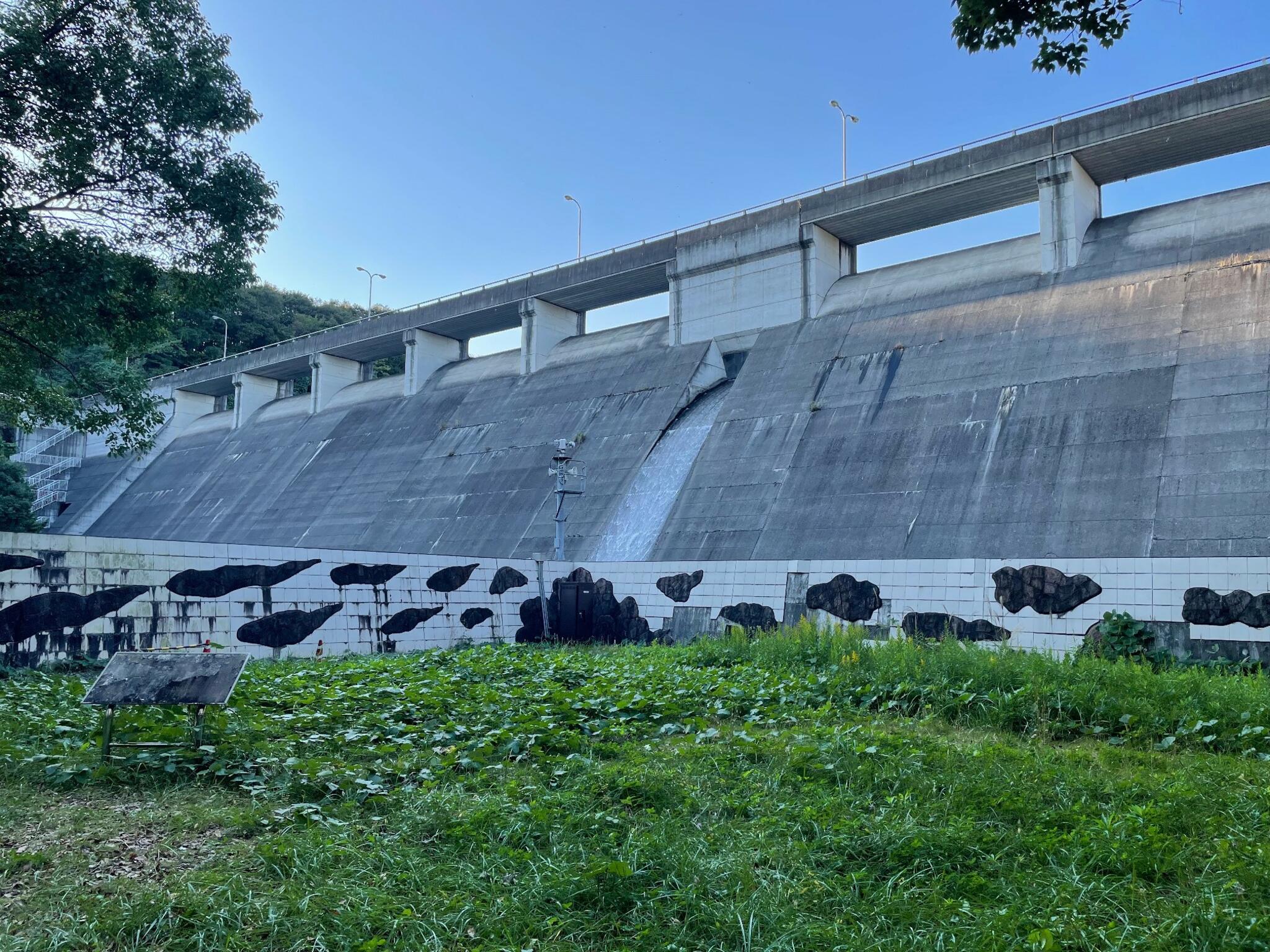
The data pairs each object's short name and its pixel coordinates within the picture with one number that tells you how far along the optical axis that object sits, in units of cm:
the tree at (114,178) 1220
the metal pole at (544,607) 1916
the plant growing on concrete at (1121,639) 1328
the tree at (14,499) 3353
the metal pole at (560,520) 2028
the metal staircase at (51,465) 4488
